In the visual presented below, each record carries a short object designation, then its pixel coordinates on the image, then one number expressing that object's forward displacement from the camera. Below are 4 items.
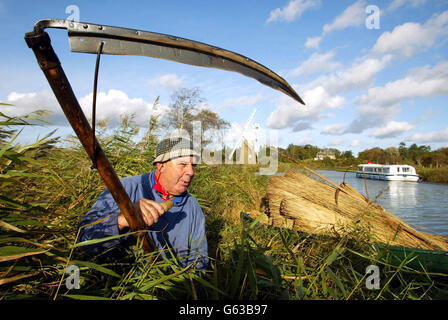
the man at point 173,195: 1.65
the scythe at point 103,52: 0.66
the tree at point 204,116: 26.90
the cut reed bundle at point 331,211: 3.52
